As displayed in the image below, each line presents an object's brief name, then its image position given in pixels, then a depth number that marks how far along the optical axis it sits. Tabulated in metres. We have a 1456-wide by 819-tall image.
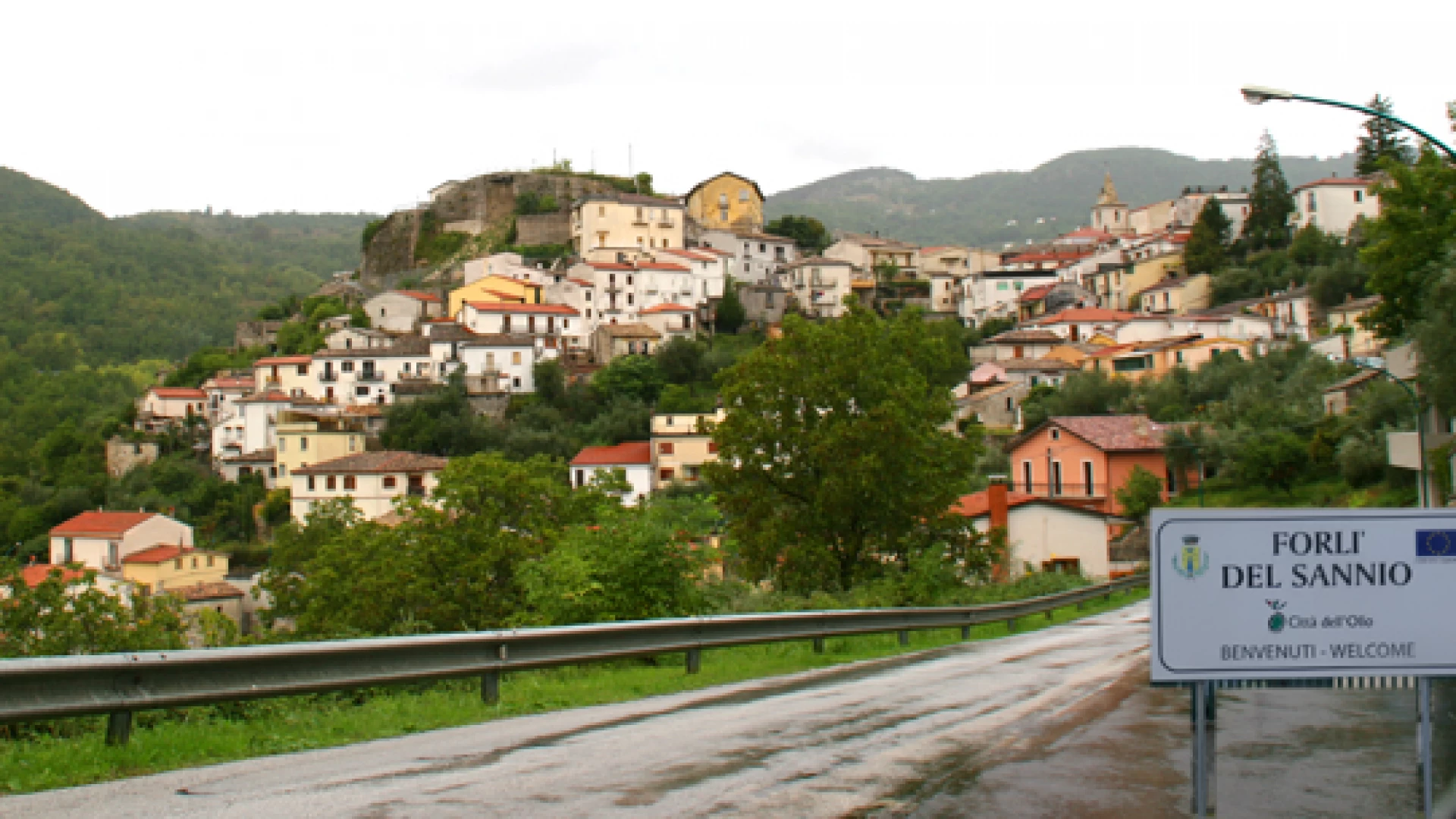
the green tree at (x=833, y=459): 27.34
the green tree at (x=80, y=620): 20.83
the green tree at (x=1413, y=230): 32.03
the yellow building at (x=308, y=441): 91.00
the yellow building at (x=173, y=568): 71.44
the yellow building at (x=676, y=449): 86.25
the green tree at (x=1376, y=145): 108.12
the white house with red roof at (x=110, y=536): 74.12
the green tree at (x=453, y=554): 31.84
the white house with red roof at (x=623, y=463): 83.69
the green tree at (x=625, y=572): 15.06
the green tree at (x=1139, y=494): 55.06
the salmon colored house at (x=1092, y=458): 57.88
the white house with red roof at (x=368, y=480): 81.25
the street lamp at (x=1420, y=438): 34.50
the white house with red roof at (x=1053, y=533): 46.06
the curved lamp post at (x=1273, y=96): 16.06
